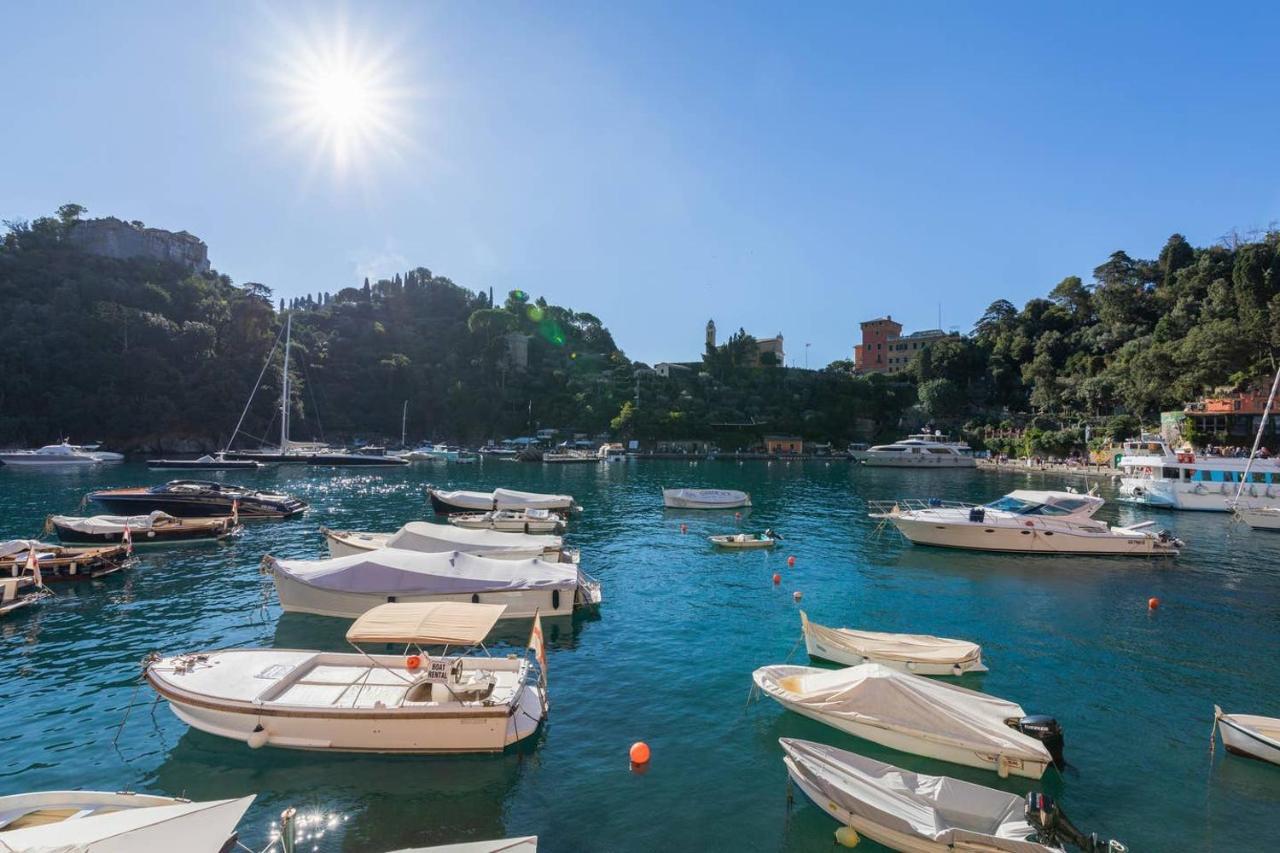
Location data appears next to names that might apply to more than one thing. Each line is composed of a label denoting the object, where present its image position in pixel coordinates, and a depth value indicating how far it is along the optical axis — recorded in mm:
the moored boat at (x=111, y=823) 7156
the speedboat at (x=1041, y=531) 31594
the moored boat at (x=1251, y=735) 11828
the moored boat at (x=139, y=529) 31719
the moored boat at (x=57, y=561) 23812
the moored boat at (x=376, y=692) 11820
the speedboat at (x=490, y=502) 44938
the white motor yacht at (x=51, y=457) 76750
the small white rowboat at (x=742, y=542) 33719
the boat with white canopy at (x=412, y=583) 19688
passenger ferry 49812
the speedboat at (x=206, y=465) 78594
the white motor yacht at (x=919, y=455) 99688
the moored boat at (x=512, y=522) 37969
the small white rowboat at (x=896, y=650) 15719
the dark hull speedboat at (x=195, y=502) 41219
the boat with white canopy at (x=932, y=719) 11336
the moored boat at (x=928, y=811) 8789
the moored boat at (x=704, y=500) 49469
